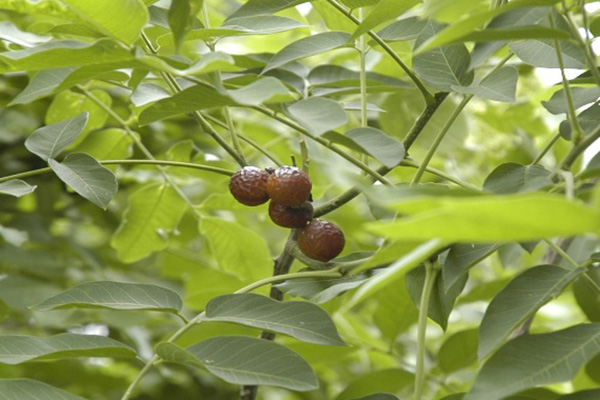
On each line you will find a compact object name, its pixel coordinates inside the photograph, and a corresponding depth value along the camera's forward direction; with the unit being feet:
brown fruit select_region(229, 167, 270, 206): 3.15
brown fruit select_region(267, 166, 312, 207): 3.09
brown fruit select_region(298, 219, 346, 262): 3.12
